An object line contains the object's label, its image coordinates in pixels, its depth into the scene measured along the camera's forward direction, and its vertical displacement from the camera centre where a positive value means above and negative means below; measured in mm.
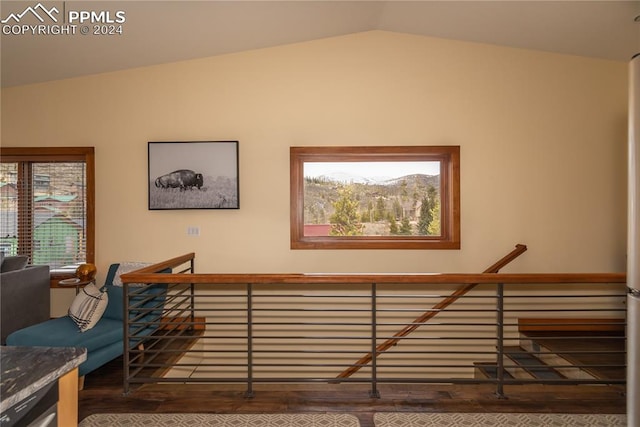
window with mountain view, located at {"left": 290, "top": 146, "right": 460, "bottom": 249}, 3908 +119
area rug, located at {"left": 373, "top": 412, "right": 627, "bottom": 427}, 2070 -1205
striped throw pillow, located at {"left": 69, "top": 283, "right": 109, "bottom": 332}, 2859 -780
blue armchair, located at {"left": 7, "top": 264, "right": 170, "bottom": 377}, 2656 -937
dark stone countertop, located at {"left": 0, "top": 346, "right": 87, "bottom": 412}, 876 -428
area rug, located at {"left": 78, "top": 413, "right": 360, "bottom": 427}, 2064 -1208
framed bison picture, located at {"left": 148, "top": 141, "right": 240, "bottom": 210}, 3838 +408
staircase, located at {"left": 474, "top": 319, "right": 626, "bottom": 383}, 2840 -1250
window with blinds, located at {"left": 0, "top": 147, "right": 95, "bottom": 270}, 4039 +6
